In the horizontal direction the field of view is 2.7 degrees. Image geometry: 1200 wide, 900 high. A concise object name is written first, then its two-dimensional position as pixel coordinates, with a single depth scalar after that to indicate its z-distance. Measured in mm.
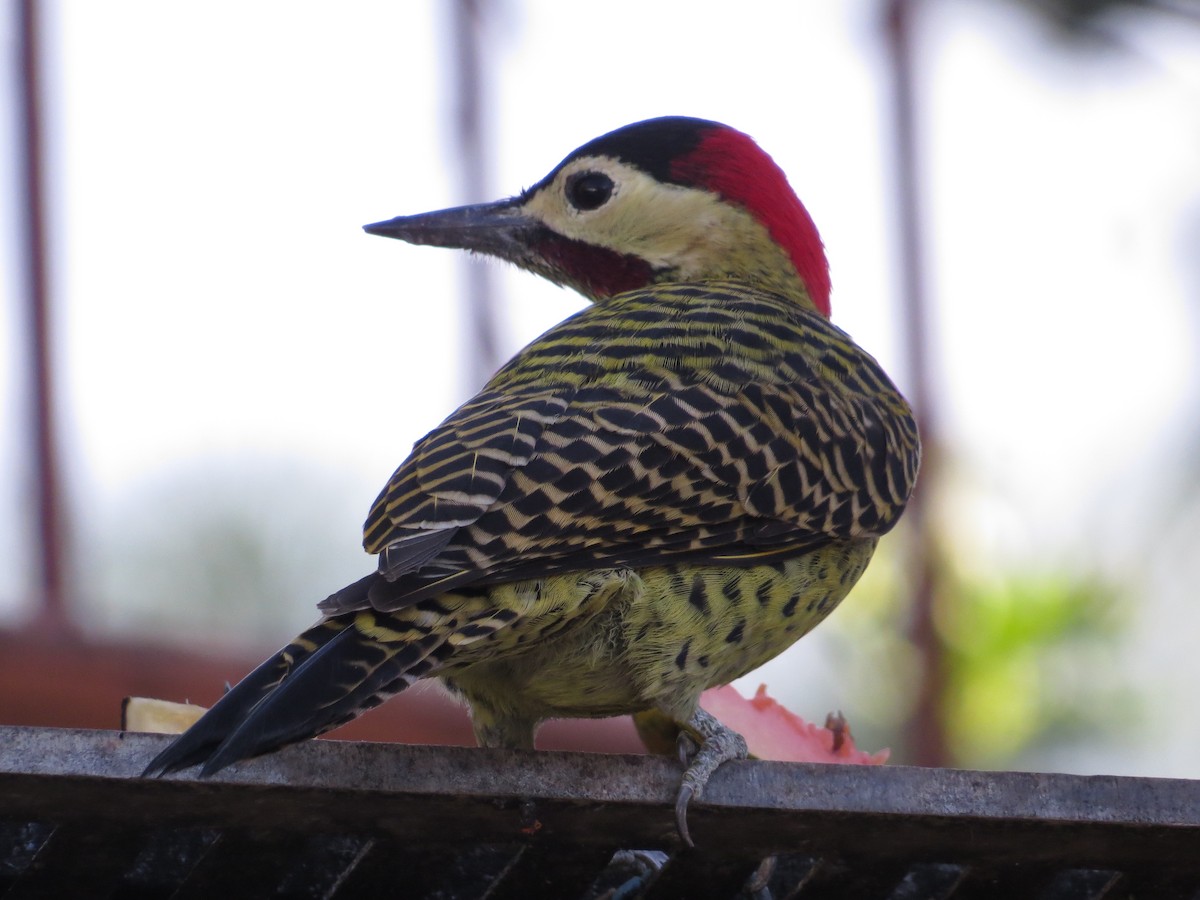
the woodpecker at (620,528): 4210
